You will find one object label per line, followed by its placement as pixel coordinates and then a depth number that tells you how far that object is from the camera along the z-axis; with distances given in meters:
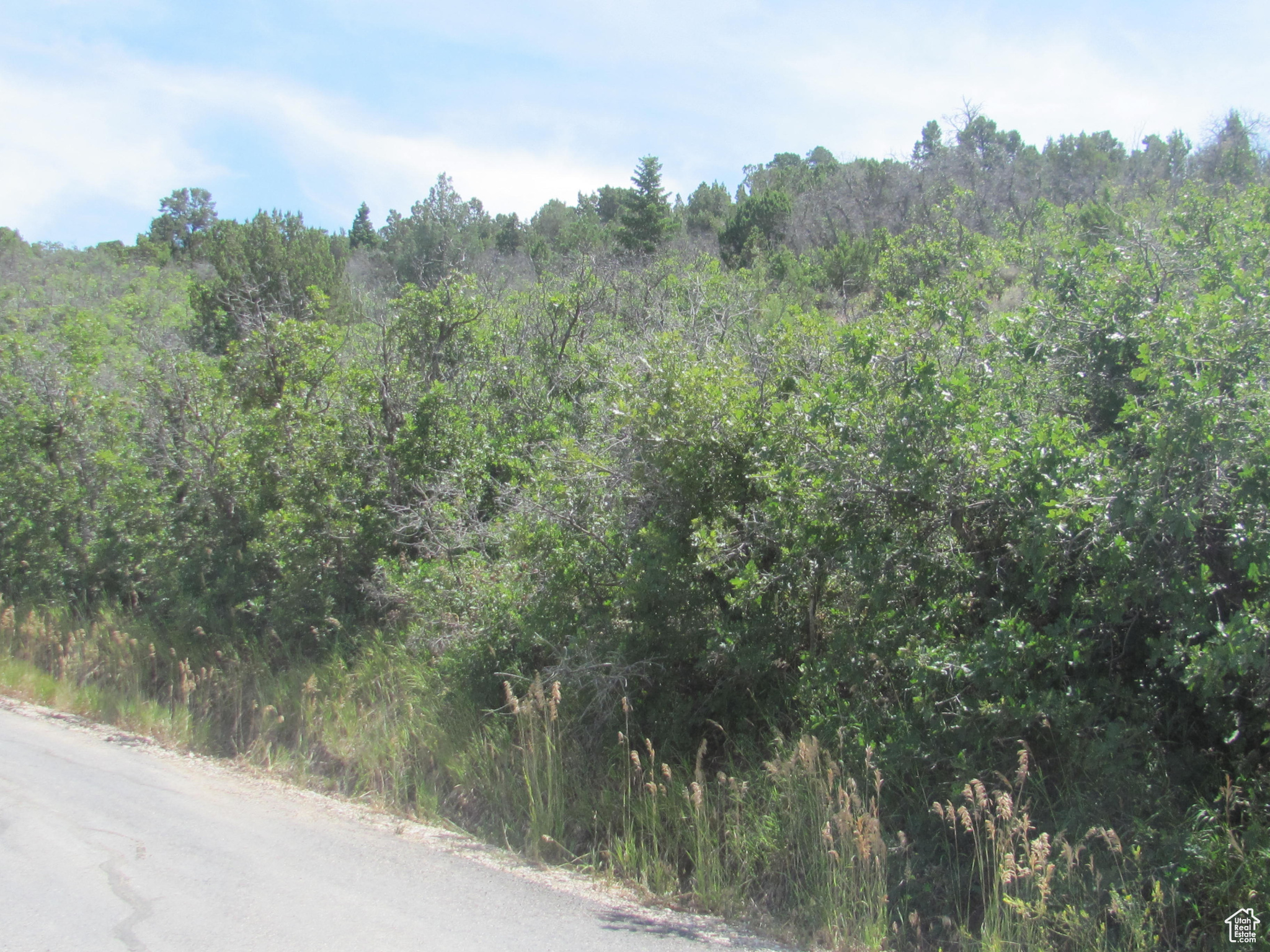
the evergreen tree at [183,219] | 59.09
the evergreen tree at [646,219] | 31.22
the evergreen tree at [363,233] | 55.88
